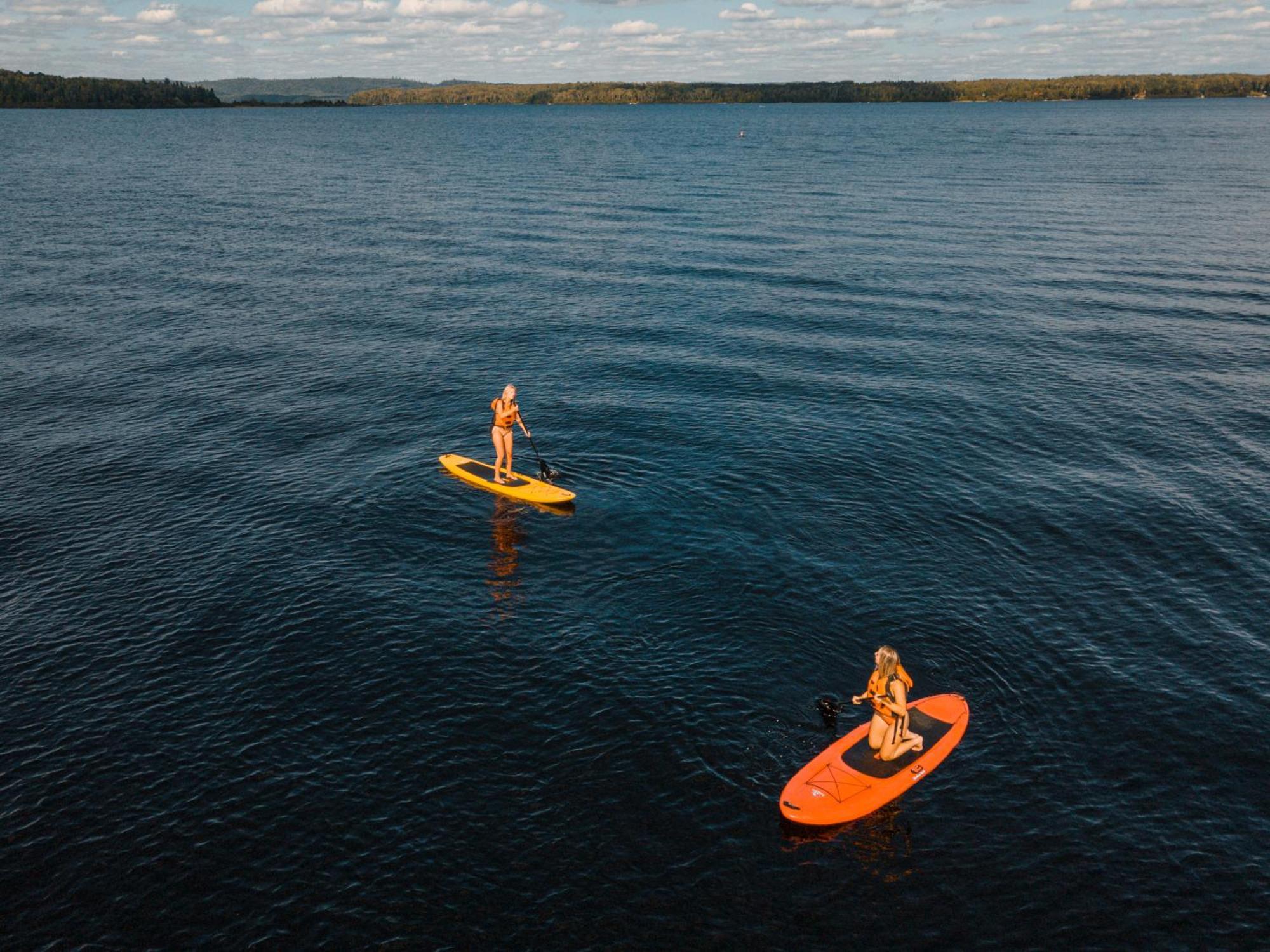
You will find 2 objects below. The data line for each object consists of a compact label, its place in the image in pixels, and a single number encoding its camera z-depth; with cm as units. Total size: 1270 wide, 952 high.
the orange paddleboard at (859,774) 2317
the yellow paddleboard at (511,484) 3962
